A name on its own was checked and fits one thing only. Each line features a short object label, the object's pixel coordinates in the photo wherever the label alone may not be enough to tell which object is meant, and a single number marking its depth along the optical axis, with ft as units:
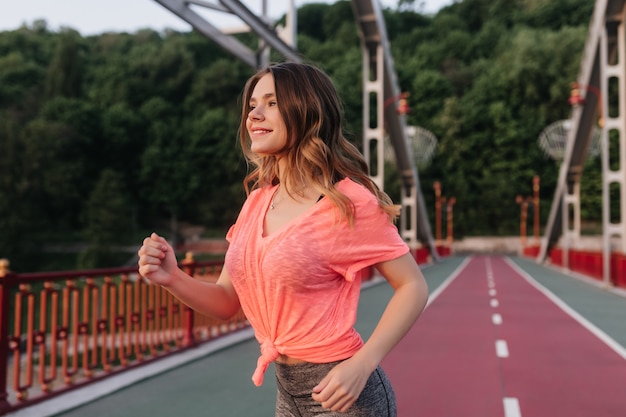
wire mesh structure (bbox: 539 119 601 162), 111.93
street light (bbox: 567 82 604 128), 67.82
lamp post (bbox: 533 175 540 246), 205.46
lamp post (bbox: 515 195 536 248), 209.38
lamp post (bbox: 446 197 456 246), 210.06
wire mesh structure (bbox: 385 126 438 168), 116.49
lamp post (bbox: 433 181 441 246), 206.28
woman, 4.82
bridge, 16.31
